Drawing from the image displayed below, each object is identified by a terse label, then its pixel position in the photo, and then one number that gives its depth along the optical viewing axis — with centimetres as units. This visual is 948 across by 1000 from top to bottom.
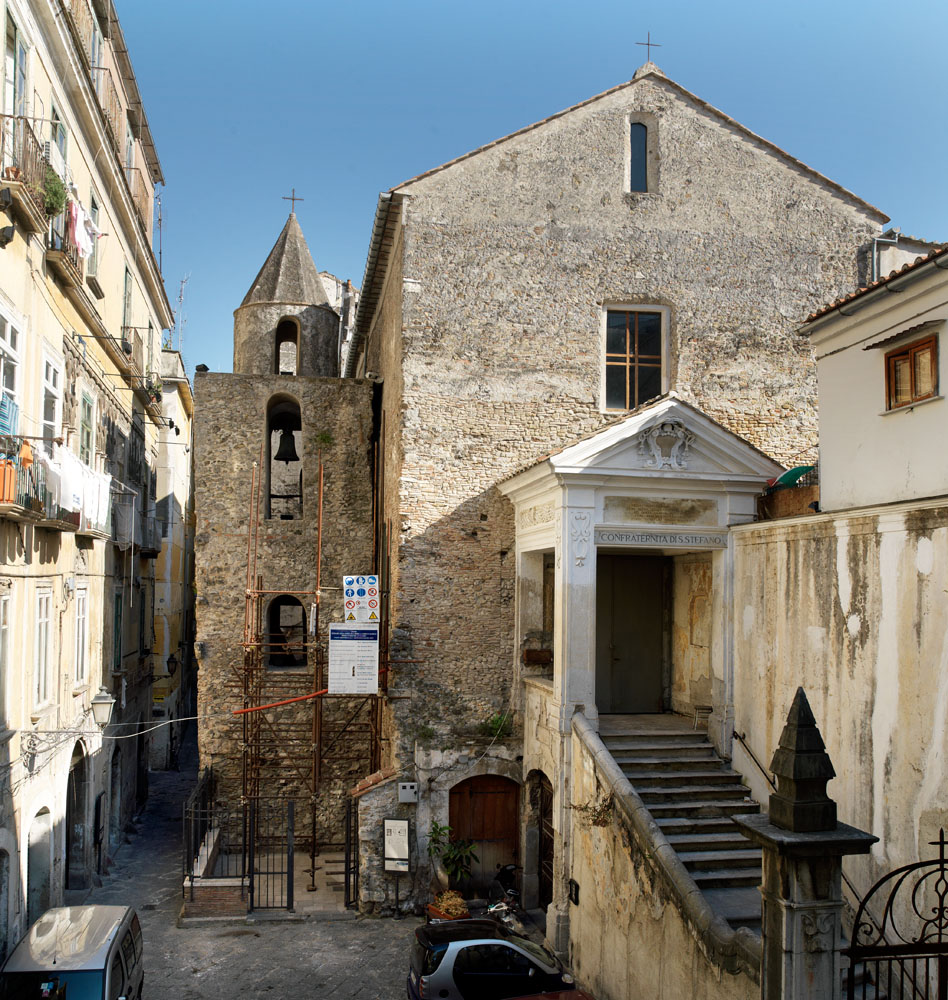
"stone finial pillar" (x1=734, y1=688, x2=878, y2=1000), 642
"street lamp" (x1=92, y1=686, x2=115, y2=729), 1666
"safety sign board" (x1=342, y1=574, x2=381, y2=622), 1638
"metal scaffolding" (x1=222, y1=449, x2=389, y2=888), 1825
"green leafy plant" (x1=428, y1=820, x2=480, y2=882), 1566
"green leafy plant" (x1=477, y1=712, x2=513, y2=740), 1619
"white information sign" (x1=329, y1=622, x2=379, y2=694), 1611
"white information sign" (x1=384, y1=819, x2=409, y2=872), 1555
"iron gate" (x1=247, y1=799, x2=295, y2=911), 1570
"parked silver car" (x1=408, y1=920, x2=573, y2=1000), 1138
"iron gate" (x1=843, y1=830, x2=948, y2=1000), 881
